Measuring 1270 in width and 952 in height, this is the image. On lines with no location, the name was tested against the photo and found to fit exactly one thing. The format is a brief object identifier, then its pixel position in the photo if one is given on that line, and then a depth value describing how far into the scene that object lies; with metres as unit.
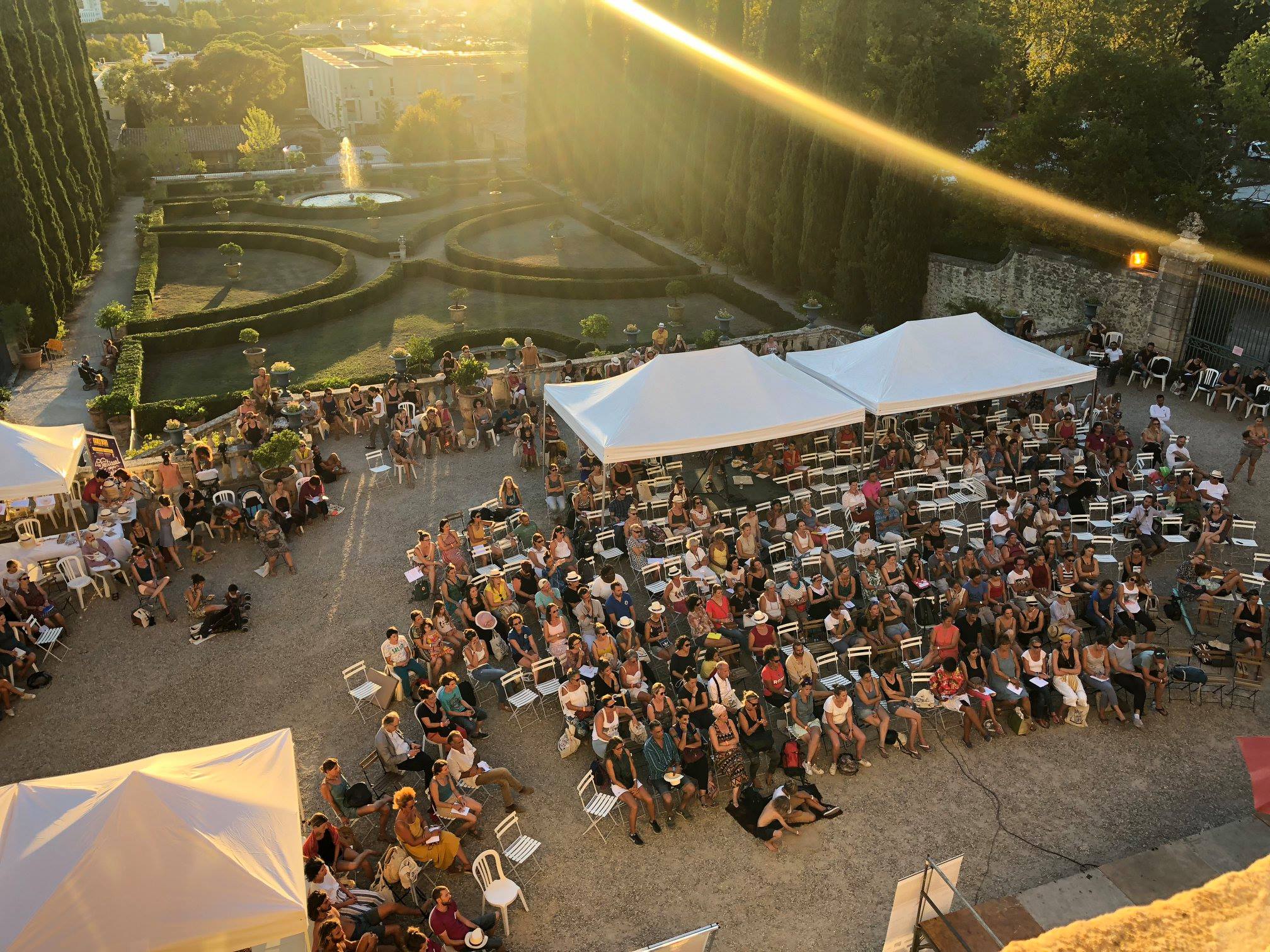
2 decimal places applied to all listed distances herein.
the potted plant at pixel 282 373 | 20.27
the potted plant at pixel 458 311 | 29.25
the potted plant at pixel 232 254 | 35.16
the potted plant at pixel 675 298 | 28.22
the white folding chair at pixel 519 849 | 8.38
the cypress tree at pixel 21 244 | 27.06
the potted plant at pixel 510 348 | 21.97
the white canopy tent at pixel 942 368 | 14.65
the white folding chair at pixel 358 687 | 10.51
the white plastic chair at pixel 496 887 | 7.65
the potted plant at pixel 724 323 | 24.95
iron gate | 18.94
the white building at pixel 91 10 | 159.50
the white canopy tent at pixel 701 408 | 13.30
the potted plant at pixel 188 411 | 20.98
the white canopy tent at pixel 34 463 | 12.91
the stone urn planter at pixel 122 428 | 19.88
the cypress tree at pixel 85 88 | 42.22
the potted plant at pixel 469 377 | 18.77
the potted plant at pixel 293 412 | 18.00
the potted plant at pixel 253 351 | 24.05
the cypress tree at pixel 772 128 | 30.48
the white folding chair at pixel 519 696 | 10.35
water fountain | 50.44
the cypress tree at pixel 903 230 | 24.25
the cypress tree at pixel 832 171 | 27.06
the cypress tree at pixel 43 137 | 31.03
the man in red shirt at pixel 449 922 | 7.34
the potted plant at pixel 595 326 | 24.05
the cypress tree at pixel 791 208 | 29.02
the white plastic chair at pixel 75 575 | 12.75
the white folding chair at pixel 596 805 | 8.71
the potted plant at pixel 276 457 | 15.37
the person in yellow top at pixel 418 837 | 8.15
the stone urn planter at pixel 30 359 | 26.17
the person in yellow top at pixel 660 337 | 21.92
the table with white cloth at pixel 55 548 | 13.13
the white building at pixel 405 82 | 78.25
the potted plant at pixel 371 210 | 43.97
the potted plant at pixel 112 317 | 26.39
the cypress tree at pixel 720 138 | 34.00
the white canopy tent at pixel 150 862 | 6.17
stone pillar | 19.59
